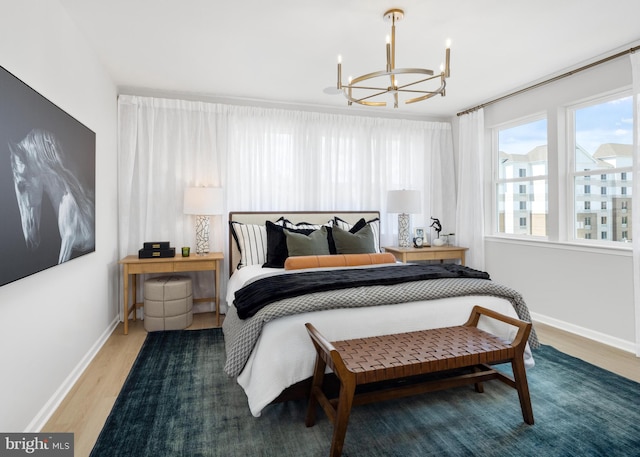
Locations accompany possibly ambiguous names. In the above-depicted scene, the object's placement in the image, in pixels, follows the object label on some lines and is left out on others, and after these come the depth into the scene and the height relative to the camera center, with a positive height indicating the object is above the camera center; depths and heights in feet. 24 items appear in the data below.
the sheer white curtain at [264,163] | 13.42 +2.73
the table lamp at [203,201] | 12.71 +1.03
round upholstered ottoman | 12.14 -2.45
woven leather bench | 5.62 -2.11
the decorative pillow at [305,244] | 12.03 -0.46
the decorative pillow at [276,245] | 12.11 -0.49
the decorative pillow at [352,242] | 12.73 -0.42
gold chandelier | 7.30 +3.21
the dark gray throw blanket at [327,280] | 7.53 -1.15
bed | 6.68 -1.66
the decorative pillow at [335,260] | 11.03 -0.93
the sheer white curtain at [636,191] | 9.74 +1.00
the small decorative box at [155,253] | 12.15 -0.73
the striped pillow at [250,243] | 12.85 -0.44
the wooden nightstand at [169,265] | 11.74 -1.13
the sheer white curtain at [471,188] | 15.25 +1.75
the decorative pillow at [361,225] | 14.29 +0.19
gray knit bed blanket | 6.88 -1.44
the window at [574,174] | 10.90 +1.87
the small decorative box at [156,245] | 12.25 -0.47
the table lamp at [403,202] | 14.82 +1.13
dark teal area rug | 6.06 -3.53
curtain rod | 10.14 +4.91
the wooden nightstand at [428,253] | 14.84 -0.95
